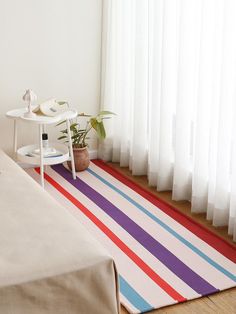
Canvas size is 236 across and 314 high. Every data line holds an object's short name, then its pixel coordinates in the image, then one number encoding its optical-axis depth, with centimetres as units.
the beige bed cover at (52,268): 182
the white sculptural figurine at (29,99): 346
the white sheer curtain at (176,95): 288
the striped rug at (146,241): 244
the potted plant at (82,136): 378
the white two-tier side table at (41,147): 341
